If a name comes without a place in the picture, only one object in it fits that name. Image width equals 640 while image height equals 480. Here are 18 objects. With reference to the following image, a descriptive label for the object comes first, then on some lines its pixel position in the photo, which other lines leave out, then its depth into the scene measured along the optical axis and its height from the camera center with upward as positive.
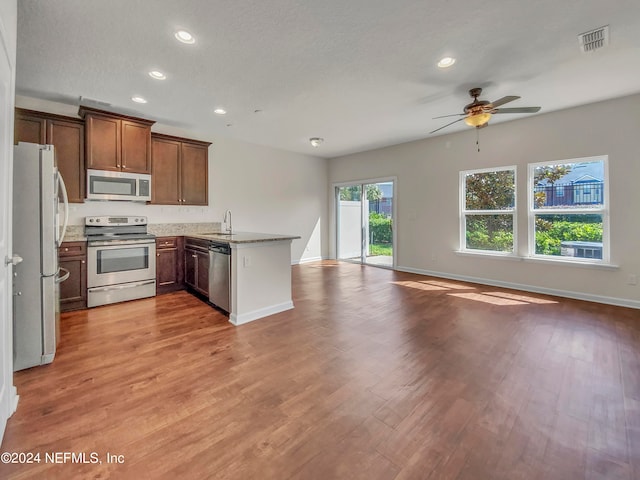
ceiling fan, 3.53 +1.56
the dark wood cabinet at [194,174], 5.09 +1.15
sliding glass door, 7.02 +0.41
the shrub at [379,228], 6.99 +0.24
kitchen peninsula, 3.42 -0.46
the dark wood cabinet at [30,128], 3.54 +1.39
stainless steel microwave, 4.05 +0.78
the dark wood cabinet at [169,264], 4.64 -0.41
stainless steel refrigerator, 2.30 -0.10
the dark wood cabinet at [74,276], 3.81 -0.49
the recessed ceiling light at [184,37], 2.50 +1.77
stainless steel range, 4.00 -0.31
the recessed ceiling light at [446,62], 2.95 +1.80
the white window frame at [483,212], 4.98 +0.47
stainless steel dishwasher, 3.56 -0.46
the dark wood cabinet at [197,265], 4.19 -0.40
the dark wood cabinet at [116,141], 3.99 +1.41
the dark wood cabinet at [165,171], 4.72 +1.13
